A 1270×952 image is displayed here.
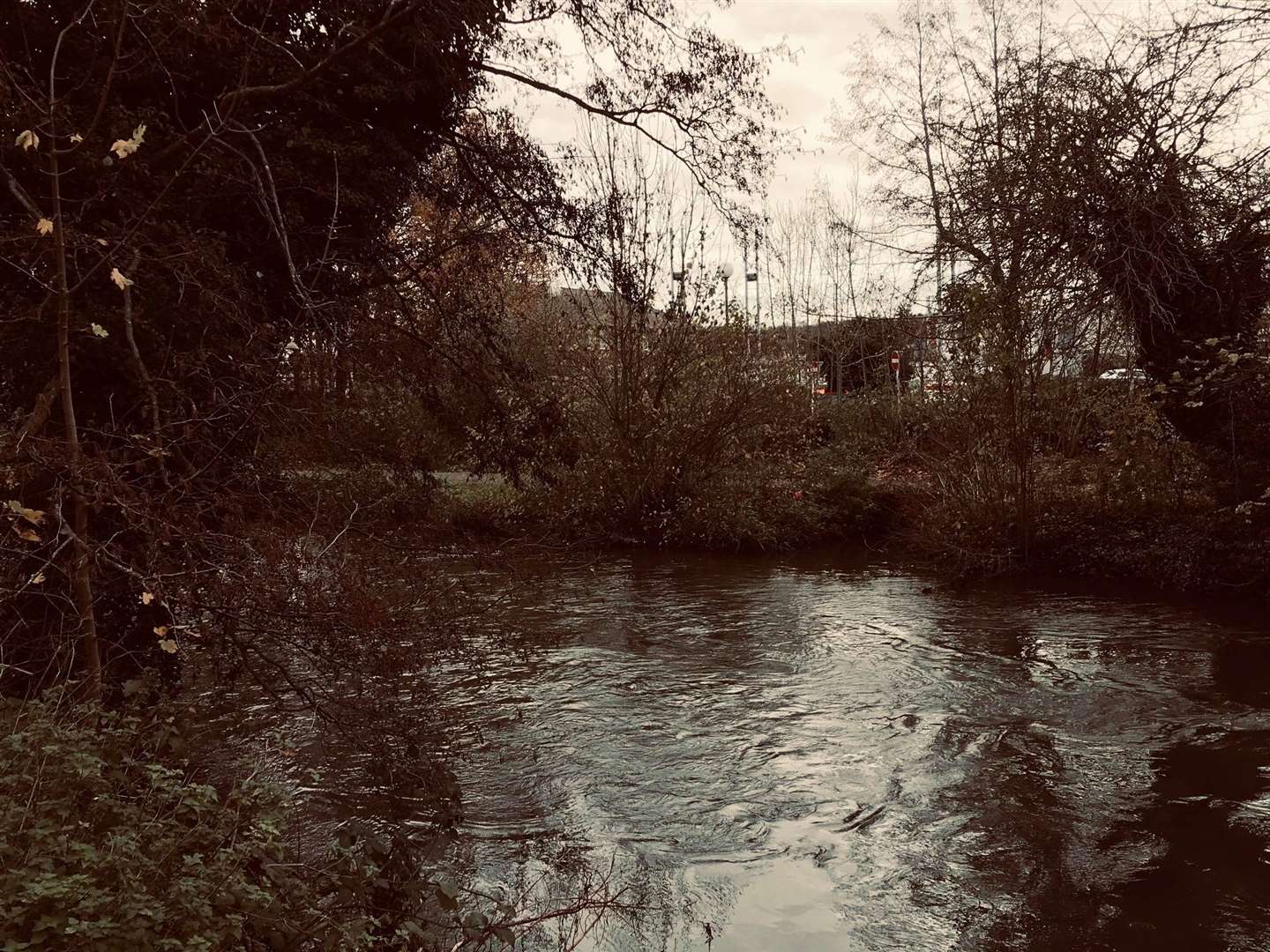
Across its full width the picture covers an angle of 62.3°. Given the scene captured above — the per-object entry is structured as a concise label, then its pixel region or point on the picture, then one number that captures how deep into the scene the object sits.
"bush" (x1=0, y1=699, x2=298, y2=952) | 3.02
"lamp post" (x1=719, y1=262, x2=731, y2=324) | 17.12
